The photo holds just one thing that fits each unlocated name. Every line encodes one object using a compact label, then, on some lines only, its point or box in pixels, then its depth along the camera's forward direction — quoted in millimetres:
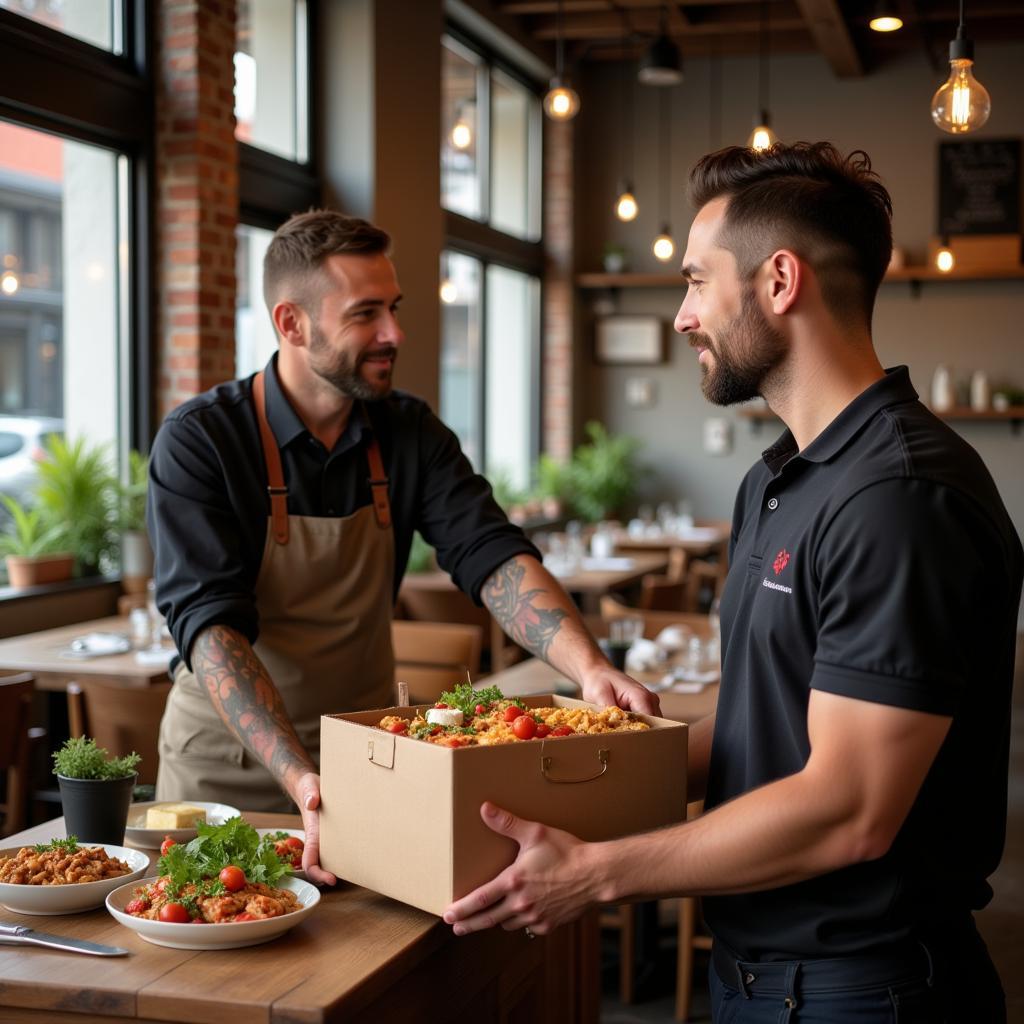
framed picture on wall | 10172
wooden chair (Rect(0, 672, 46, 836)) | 3613
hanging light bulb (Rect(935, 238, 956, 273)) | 8288
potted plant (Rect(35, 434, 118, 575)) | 5047
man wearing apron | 2406
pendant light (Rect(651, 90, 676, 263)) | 10023
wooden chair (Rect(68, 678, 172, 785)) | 3506
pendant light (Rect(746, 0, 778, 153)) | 8664
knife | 1546
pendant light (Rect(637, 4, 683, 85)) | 7281
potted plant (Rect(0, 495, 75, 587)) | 4875
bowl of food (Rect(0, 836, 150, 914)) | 1654
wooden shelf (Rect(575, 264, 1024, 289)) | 9094
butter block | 1979
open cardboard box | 1505
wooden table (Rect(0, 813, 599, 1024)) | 1433
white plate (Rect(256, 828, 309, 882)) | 1788
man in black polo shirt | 1396
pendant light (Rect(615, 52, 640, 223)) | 10117
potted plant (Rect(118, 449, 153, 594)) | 5180
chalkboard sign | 9234
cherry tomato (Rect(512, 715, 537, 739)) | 1583
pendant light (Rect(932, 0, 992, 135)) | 3326
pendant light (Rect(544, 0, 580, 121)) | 6051
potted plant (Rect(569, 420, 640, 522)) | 9789
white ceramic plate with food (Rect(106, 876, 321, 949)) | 1532
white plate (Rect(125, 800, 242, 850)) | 1943
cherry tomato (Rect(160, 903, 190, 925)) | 1553
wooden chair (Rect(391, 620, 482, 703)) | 4022
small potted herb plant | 1874
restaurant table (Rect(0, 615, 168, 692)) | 3998
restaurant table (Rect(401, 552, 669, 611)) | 6176
